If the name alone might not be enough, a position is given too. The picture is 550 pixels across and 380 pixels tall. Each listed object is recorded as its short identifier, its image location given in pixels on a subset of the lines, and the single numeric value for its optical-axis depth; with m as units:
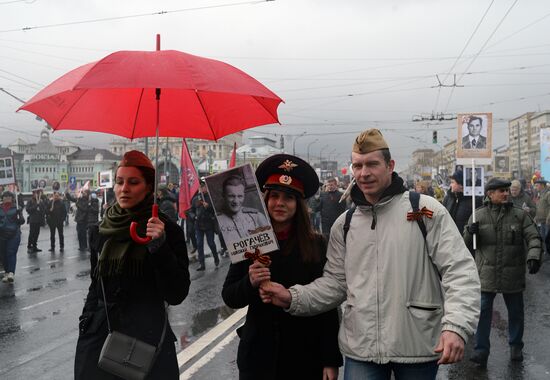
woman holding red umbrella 2.88
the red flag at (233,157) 10.60
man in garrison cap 2.61
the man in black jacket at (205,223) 13.16
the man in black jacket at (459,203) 9.21
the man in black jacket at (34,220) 16.70
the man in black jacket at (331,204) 12.92
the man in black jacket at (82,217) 17.19
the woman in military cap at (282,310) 2.83
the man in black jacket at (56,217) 17.16
